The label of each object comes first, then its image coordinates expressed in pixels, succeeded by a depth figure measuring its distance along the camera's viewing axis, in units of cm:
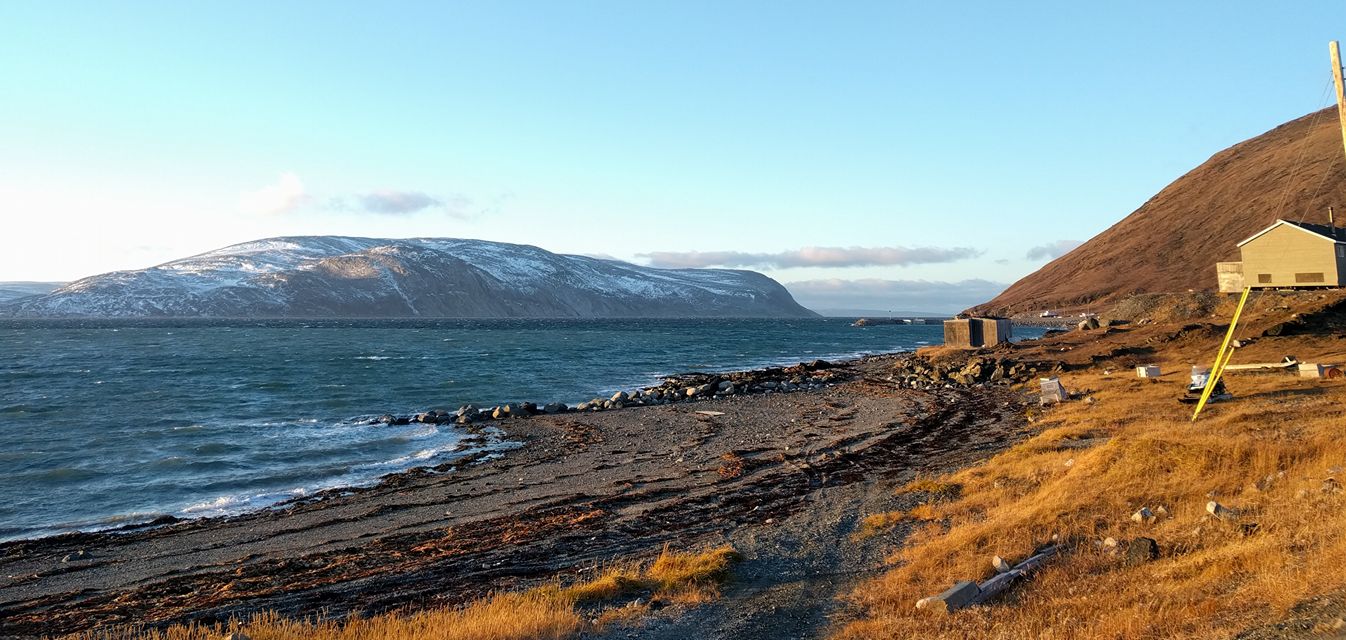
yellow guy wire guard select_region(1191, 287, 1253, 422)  1740
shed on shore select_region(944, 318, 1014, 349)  5419
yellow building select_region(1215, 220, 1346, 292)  4056
